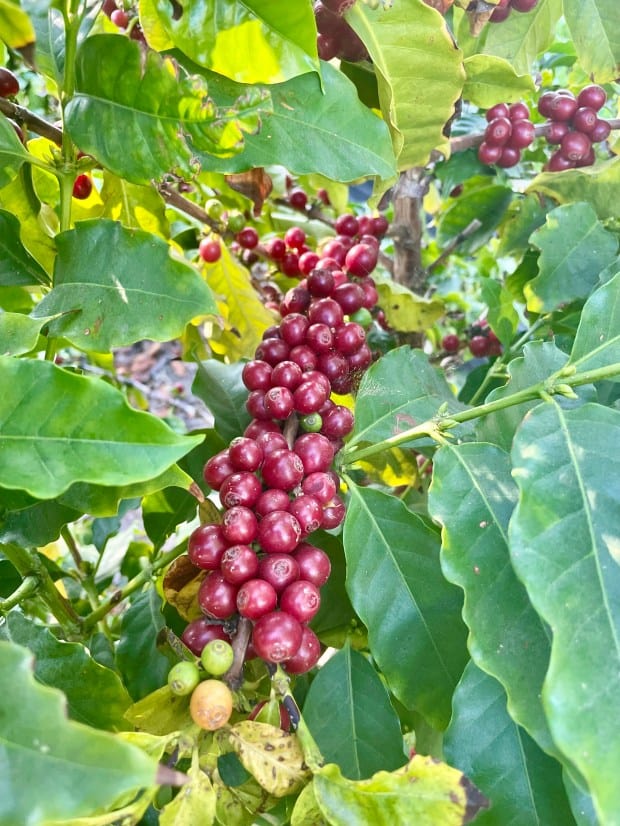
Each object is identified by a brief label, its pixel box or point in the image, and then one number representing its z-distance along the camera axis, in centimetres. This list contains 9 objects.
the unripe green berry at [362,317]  32
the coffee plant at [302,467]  16
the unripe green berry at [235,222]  40
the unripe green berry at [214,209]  41
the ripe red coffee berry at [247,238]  41
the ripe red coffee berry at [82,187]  34
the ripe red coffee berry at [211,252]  39
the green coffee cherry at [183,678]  17
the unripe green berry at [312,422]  24
